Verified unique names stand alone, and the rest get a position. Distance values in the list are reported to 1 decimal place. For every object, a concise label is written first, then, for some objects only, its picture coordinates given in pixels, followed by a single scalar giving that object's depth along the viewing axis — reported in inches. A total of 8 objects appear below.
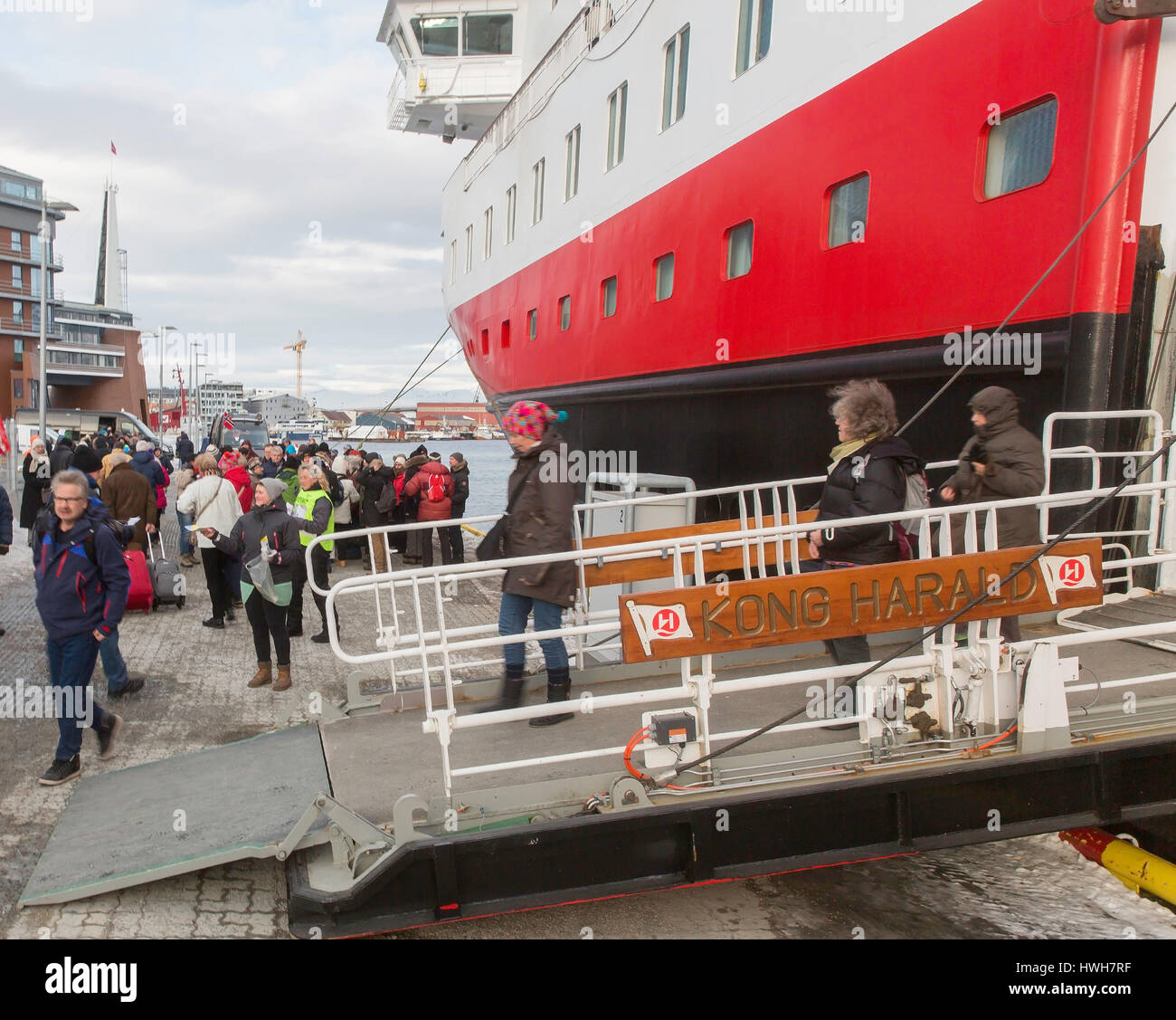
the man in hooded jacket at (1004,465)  168.6
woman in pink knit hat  178.7
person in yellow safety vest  300.7
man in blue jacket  188.7
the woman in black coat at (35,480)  440.1
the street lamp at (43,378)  698.7
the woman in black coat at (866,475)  158.1
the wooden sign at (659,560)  203.2
